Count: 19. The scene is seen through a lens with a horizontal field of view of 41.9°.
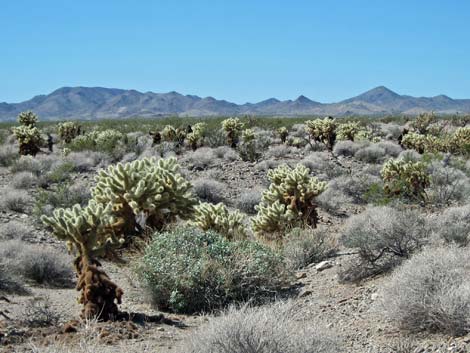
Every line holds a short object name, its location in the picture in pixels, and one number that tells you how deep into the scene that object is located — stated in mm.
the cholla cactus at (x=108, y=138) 25188
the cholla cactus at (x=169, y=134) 28078
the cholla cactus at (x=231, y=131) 27081
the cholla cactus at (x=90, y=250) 6512
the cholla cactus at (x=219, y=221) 10055
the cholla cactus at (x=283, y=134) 29600
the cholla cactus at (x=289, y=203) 10977
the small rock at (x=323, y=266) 8383
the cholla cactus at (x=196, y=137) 26444
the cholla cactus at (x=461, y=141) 20541
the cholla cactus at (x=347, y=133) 27406
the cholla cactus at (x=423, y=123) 35859
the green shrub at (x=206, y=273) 7184
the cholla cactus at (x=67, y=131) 31723
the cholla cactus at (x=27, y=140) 24312
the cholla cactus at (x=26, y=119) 30734
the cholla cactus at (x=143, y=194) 9930
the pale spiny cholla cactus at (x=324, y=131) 26344
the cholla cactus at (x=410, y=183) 13461
